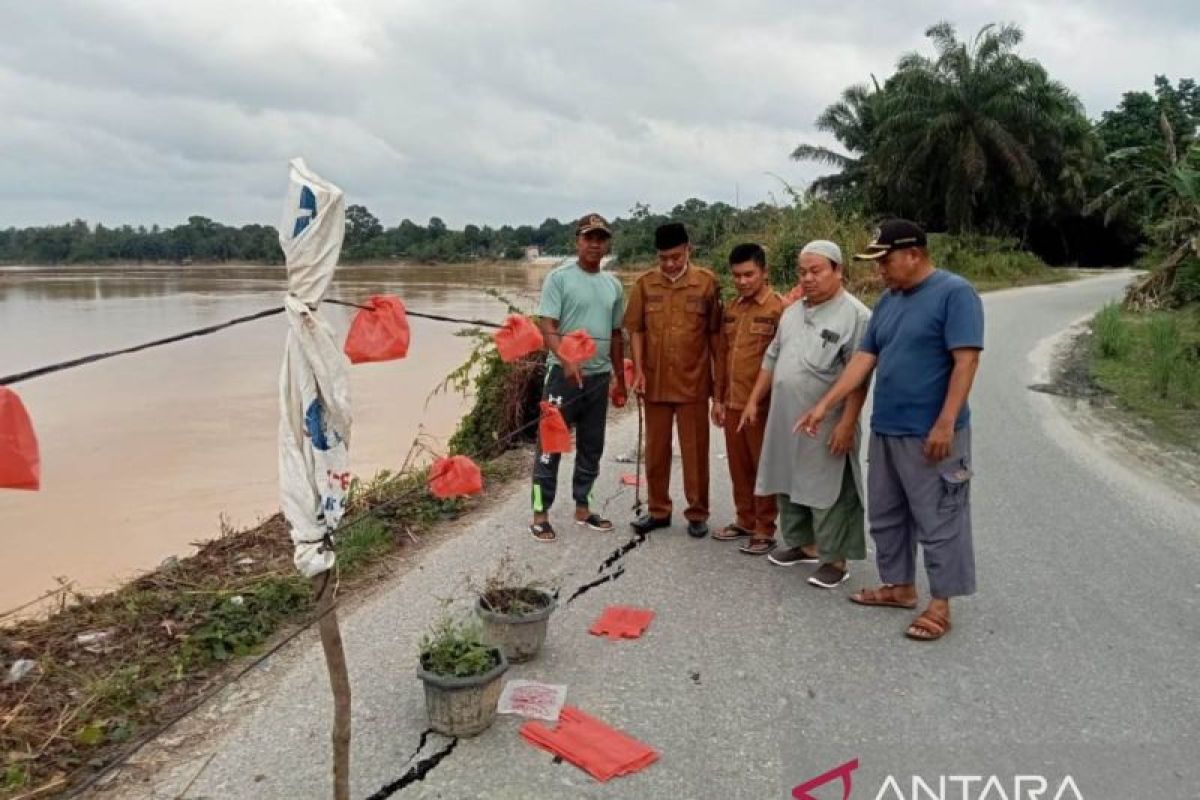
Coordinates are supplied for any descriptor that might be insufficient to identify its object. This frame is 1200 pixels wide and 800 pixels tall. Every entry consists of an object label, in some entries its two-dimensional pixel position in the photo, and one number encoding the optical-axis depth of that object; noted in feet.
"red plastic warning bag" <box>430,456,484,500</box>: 13.85
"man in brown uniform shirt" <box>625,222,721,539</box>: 15.61
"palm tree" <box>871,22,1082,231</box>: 107.34
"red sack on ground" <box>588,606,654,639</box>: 12.30
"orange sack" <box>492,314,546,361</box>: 14.26
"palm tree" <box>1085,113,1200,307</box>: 46.96
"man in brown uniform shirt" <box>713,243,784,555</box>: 14.88
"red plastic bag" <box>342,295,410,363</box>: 8.71
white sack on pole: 7.77
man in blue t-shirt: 11.49
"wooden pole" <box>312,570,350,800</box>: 8.13
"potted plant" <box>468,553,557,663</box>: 11.33
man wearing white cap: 13.56
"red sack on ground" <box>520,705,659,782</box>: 9.13
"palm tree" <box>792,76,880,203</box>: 130.72
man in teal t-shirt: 15.69
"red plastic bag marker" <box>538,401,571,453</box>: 15.39
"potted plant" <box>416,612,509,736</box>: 9.54
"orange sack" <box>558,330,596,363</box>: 15.25
